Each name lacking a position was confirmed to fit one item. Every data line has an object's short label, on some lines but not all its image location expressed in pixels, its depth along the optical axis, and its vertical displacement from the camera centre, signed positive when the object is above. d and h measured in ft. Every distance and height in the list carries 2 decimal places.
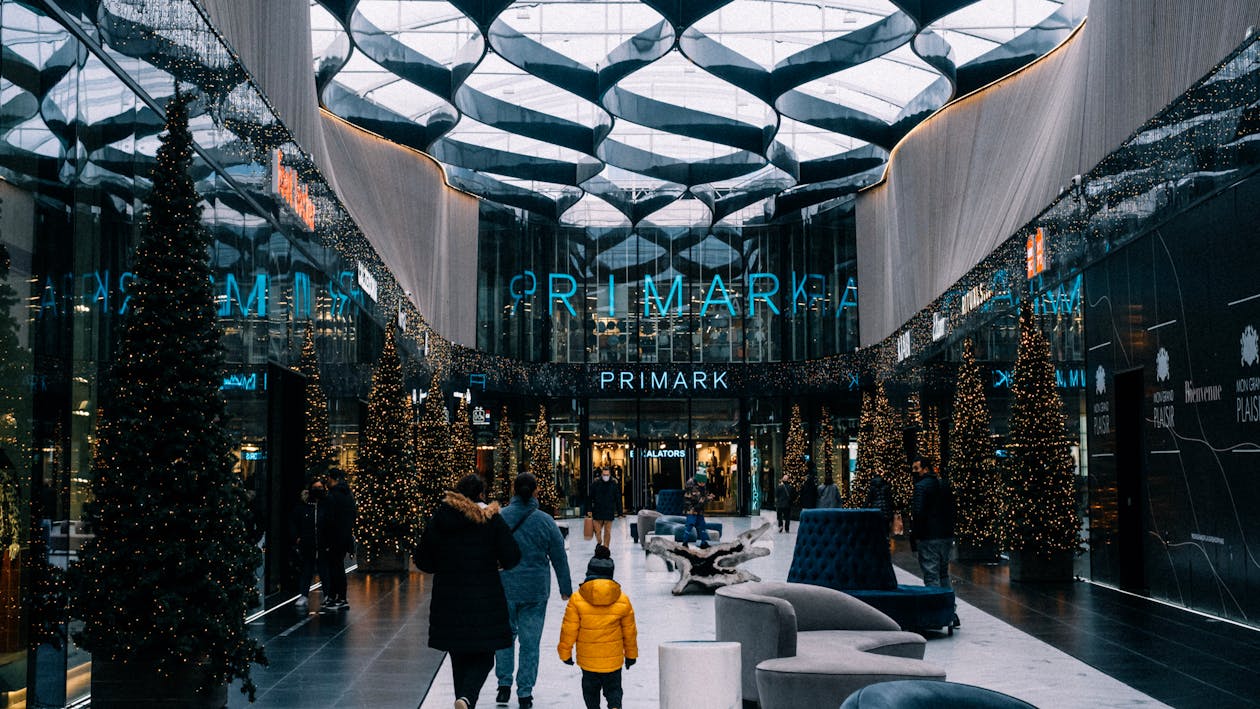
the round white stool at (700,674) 19.03 -3.78
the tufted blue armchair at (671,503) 81.61 -4.67
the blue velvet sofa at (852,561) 33.40 -3.57
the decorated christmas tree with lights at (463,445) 82.38 -0.67
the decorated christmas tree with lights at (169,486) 22.65 -0.91
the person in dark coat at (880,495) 68.08 -3.67
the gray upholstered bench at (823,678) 20.12 -4.10
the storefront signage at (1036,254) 54.24 +7.98
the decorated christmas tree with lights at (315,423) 48.14 +0.55
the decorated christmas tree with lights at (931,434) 73.72 -0.19
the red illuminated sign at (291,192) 43.21 +9.21
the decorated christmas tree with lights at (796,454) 109.81 -2.00
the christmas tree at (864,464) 83.61 -2.26
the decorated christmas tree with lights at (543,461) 103.56 -2.37
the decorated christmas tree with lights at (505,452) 121.08 -1.74
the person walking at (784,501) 89.25 -5.03
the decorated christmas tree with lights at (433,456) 62.58 -1.07
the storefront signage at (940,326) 72.12 +6.35
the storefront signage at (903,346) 85.71 +6.09
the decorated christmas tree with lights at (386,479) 54.85 -1.97
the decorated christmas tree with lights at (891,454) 78.48 -1.49
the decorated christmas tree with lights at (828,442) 105.33 -0.90
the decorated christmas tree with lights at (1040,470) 49.62 -1.66
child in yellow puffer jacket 20.94 -3.43
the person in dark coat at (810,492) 86.94 -4.29
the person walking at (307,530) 42.80 -3.31
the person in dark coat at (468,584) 20.79 -2.58
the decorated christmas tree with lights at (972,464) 58.70 -1.64
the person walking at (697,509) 56.39 -3.68
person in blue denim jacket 24.30 -2.95
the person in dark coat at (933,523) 38.96 -2.96
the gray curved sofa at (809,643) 20.25 -4.03
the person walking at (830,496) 80.23 -4.29
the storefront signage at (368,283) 62.34 +8.03
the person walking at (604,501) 69.51 -3.84
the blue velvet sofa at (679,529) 57.52 -4.91
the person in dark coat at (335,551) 41.81 -3.95
